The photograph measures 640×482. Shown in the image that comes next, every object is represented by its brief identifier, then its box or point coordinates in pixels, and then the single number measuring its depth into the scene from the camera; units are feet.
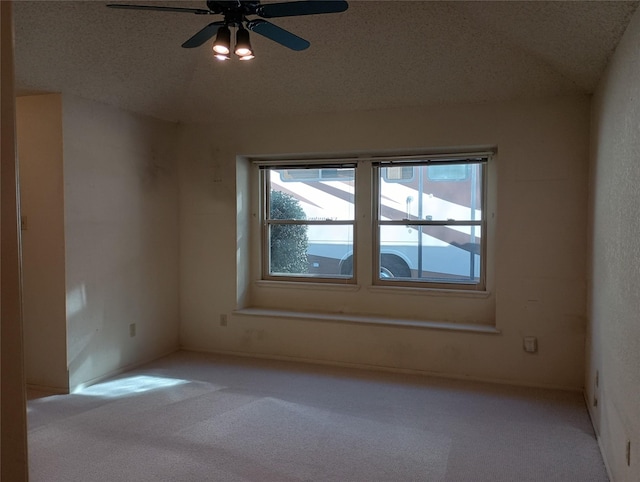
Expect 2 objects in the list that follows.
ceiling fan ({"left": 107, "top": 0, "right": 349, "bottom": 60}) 7.50
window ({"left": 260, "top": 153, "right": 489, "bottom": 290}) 14.35
